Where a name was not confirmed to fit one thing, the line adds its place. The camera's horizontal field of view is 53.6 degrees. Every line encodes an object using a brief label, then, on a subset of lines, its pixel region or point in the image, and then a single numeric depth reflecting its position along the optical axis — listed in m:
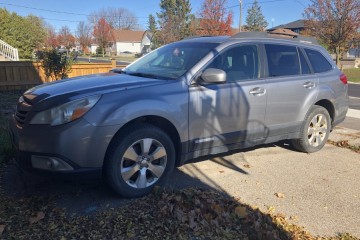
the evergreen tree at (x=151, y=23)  64.82
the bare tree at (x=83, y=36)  70.56
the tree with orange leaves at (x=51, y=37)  63.09
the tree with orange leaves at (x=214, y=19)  32.62
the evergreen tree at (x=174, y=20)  40.00
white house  84.50
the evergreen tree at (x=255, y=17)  54.81
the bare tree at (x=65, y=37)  68.56
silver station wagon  3.37
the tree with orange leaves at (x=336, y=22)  26.03
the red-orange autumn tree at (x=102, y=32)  64.50
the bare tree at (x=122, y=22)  89.62
